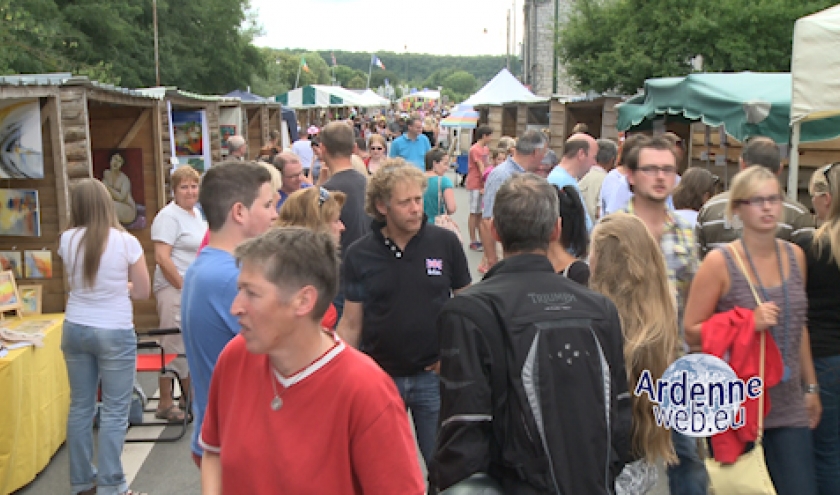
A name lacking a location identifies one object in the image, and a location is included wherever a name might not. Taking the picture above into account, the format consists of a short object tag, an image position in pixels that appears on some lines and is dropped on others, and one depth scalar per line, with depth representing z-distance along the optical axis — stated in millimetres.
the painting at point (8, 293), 6375
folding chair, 6336
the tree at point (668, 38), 19234
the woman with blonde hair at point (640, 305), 3174
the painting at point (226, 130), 16609
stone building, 65231
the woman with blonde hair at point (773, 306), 3766
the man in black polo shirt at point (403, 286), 4086
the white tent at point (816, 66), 6367
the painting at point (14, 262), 7413
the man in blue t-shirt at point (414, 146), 12406
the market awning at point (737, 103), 7977
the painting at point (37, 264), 7422
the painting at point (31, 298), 6780
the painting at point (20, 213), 7281
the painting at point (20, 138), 6793
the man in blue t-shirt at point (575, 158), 7223
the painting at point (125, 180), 9484
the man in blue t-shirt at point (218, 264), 3002
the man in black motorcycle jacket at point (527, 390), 2488
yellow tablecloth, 5188
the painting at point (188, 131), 13094
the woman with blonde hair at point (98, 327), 4949
